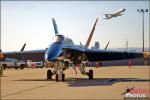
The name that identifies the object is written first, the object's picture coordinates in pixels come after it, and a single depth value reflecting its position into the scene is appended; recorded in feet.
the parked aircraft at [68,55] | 72.43
